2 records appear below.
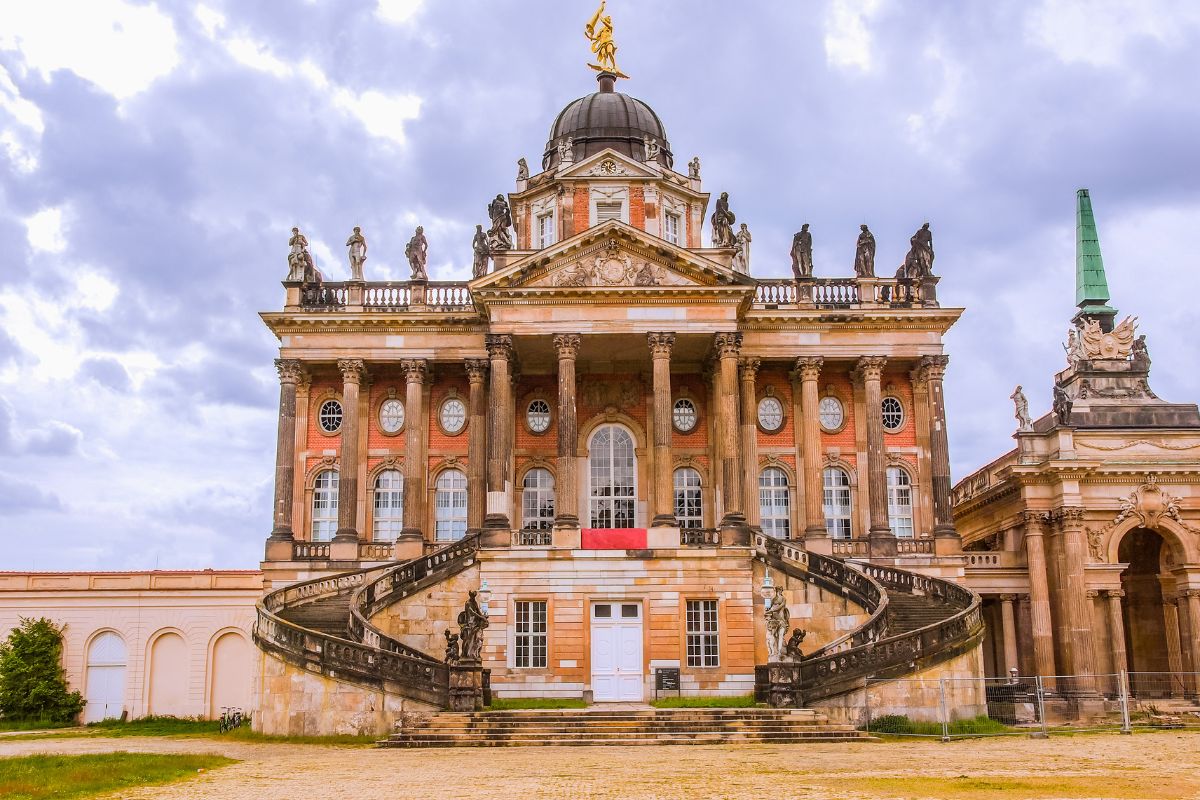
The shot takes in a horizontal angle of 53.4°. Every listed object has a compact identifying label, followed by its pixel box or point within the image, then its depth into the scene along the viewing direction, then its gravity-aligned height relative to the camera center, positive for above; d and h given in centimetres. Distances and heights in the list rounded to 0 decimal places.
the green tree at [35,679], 3744 -140
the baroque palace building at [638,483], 3145 +438
